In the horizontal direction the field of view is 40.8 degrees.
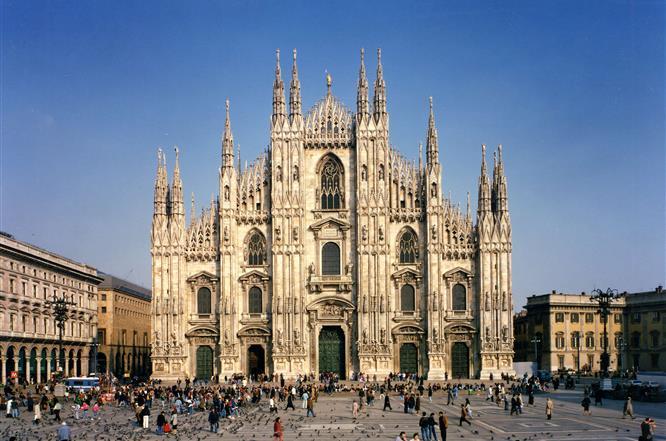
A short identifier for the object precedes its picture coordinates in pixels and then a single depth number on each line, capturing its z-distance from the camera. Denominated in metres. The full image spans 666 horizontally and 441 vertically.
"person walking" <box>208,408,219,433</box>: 40.69
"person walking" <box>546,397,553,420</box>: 45.19
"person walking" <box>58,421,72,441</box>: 34.47
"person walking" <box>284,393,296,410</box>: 52.66
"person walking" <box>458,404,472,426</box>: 42.46
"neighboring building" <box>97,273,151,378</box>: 104.69
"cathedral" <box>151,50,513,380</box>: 72.94
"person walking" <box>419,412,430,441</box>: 35.47
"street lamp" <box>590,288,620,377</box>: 57.34
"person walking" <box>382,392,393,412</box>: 50.97
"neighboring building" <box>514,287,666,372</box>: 102.38
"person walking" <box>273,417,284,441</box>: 33.62
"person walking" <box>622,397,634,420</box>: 44.56
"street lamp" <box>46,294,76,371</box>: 60.19
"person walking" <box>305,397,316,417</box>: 47.25
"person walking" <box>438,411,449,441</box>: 35.38
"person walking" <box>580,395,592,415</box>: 46.78
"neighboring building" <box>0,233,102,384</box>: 73.00
